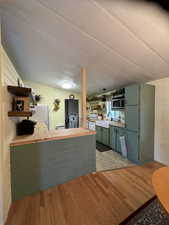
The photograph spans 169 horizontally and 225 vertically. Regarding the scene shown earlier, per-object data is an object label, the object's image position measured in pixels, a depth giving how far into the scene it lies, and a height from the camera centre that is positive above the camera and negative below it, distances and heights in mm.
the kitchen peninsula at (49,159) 1393 -754
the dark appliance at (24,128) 1770 -301
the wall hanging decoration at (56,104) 5352 +321
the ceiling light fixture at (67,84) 4034 +1143
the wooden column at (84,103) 2198 +149
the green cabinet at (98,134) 4184 -986
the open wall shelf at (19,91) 1283 +266
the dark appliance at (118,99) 3304 +376
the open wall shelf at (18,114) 1277 -41
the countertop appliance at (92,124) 4711 -687
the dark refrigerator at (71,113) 4920 -127
